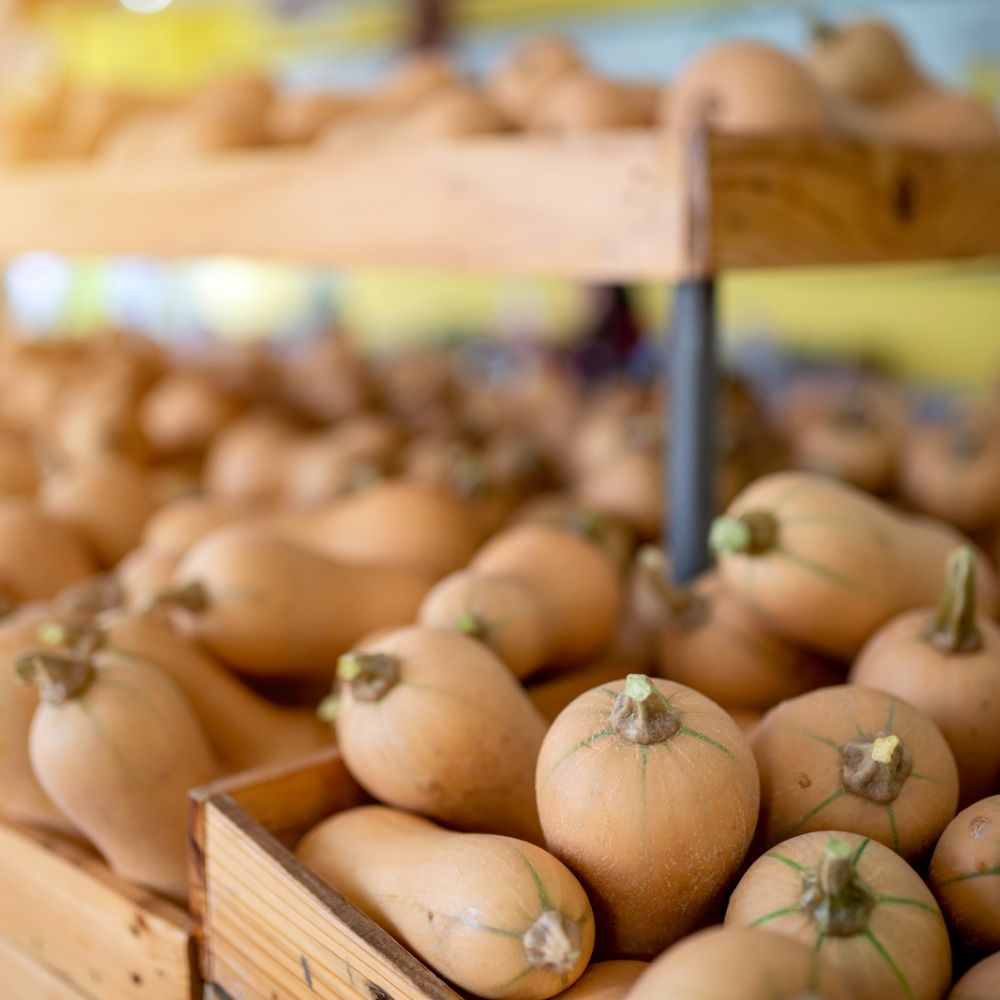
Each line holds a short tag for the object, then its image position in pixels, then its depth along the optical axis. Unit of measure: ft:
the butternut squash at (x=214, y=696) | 2.96
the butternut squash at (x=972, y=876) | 1.94
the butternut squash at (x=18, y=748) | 2.89
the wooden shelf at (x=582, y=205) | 2.74
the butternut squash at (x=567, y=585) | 3.25
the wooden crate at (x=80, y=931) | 2.53
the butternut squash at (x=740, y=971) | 1.48
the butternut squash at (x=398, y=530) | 3.90
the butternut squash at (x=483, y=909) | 1.91
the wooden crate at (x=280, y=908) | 1.97
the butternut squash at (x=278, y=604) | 3.25
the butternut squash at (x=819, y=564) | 2.88
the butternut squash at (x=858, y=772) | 2.09
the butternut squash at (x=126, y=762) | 2.59
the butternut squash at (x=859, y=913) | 1.69
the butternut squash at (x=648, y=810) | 1.95
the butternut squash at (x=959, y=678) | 2.48
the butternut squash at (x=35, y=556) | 3.88
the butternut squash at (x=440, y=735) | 2.45
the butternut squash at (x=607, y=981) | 1.91
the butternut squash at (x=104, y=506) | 4.42
